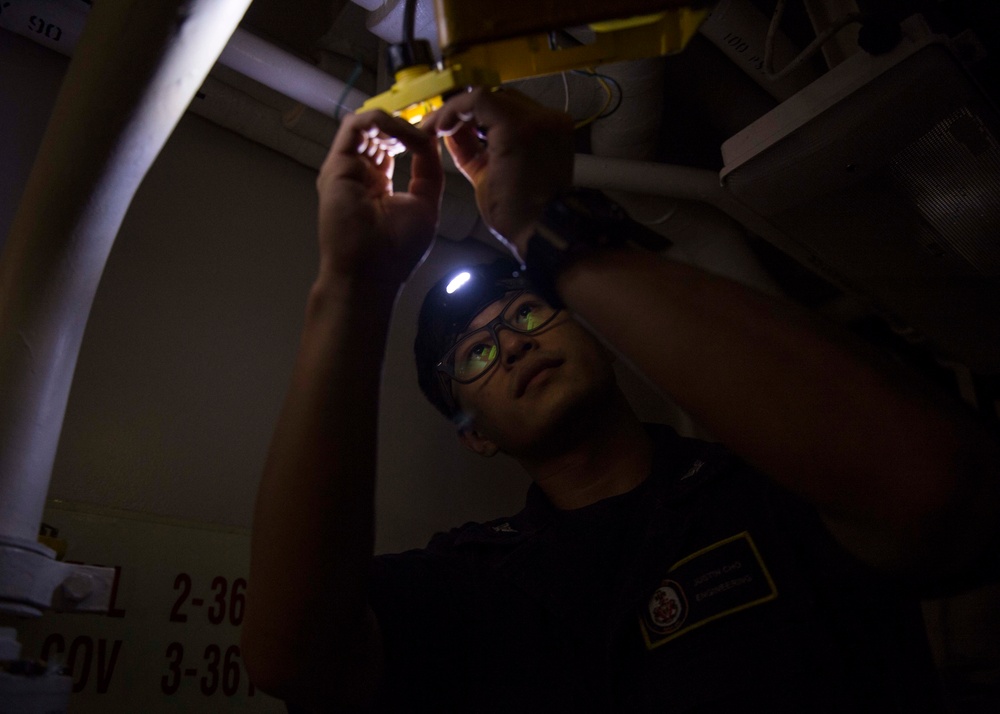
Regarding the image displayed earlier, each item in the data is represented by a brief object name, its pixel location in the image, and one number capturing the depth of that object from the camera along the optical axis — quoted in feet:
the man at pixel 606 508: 2.19
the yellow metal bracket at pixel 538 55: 2.40
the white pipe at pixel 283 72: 4.83
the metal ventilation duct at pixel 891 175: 3.89
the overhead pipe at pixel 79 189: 2.59
